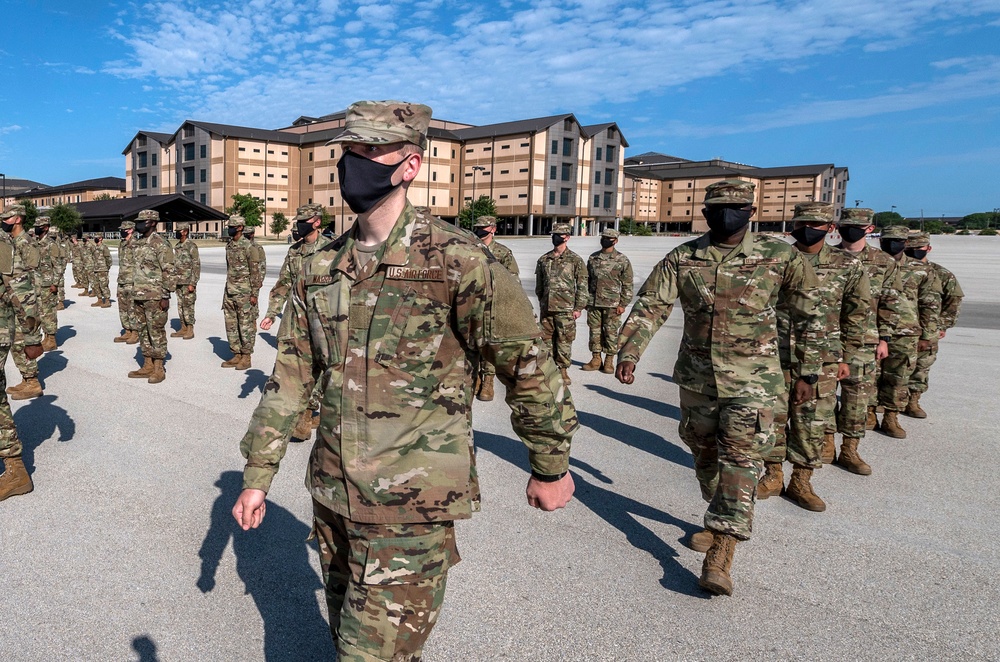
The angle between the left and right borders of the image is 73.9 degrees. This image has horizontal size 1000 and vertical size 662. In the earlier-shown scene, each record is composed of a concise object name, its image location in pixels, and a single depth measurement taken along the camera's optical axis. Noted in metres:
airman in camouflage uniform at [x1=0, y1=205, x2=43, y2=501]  4.77
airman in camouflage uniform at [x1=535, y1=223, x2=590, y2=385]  9.59
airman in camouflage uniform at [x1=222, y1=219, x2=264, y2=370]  9.73
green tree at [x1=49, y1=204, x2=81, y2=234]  51.72
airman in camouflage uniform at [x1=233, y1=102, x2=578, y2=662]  2.15
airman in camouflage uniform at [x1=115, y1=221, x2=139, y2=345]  11.67
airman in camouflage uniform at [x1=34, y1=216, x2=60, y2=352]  10.18
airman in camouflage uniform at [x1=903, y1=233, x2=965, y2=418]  7.54
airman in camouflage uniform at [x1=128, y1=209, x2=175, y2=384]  8.79
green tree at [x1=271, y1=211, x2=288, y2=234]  70.50
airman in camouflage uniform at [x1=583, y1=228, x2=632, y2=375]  10.48
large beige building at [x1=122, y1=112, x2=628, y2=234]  73.75
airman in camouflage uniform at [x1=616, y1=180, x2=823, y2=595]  3.83
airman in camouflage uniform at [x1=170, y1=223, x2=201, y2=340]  11.32
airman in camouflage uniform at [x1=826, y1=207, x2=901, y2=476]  5.93
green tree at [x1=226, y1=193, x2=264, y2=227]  63.72
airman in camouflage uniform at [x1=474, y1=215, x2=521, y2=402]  8.02
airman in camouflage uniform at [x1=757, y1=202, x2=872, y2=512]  5.05
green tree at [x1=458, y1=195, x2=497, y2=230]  67.38
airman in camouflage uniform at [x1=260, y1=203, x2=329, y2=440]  7.80
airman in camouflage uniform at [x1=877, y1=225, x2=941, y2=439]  6.98
